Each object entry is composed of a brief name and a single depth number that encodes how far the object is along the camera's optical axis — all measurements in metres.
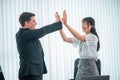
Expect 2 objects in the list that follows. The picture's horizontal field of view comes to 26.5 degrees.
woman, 2.94
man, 2.59
